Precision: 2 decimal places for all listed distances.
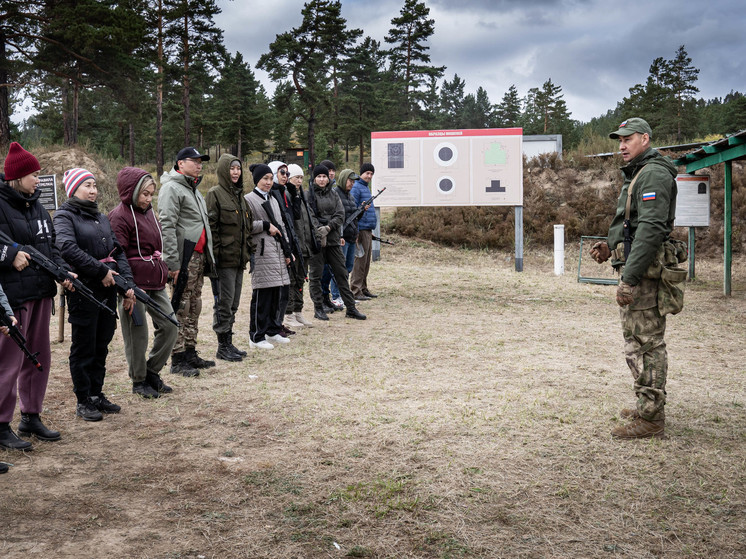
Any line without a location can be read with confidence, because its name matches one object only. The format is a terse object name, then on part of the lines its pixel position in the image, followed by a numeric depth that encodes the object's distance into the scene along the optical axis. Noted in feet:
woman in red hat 12.43
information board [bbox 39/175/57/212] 36.37
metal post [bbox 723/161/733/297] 36.32
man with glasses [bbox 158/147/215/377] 17.22
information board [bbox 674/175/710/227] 42.83
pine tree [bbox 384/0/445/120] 129.08
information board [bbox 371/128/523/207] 48.03
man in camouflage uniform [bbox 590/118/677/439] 12.68
